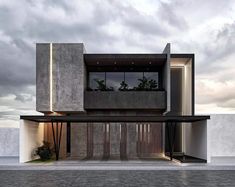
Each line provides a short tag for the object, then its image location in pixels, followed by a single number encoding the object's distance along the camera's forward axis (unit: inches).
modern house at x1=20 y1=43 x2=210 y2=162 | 577.5
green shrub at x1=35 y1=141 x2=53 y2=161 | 503.3
